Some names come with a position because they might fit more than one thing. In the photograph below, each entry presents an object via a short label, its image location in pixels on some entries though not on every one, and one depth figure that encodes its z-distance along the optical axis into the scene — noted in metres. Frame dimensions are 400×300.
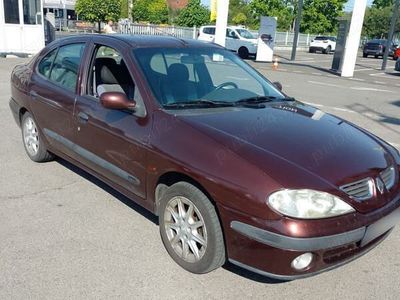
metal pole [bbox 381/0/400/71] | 21.89
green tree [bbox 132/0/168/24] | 51.53
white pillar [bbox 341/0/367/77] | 16.39
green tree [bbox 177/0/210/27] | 43.81
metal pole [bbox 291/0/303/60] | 25.93
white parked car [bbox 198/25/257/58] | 24.84
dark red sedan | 2.53
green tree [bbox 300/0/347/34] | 49.78
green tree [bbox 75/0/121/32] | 39.34
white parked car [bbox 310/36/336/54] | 38.31
